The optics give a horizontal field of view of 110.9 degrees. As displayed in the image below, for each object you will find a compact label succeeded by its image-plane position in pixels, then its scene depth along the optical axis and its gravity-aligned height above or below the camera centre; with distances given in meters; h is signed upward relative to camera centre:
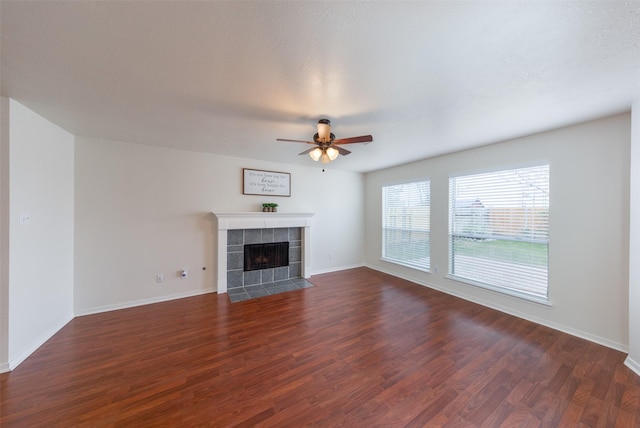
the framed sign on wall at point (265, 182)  4.08 +0.60
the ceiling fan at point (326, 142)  2.29 +0.78
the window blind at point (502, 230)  2.80 -0.23
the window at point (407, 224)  4.25 -0.21
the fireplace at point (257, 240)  3.77 -0.51
